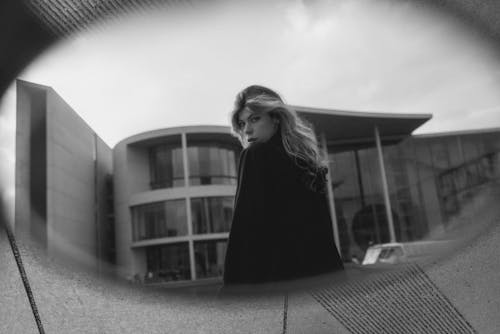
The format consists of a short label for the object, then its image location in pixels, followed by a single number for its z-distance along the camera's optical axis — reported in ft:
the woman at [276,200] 2.71
